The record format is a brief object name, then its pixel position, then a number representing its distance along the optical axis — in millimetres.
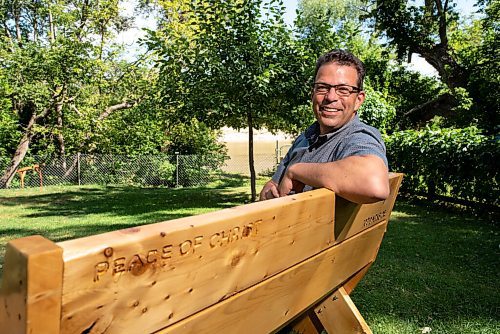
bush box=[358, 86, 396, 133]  11688
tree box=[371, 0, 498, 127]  11953
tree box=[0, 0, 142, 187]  14844
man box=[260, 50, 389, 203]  1493
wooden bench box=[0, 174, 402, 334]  681
